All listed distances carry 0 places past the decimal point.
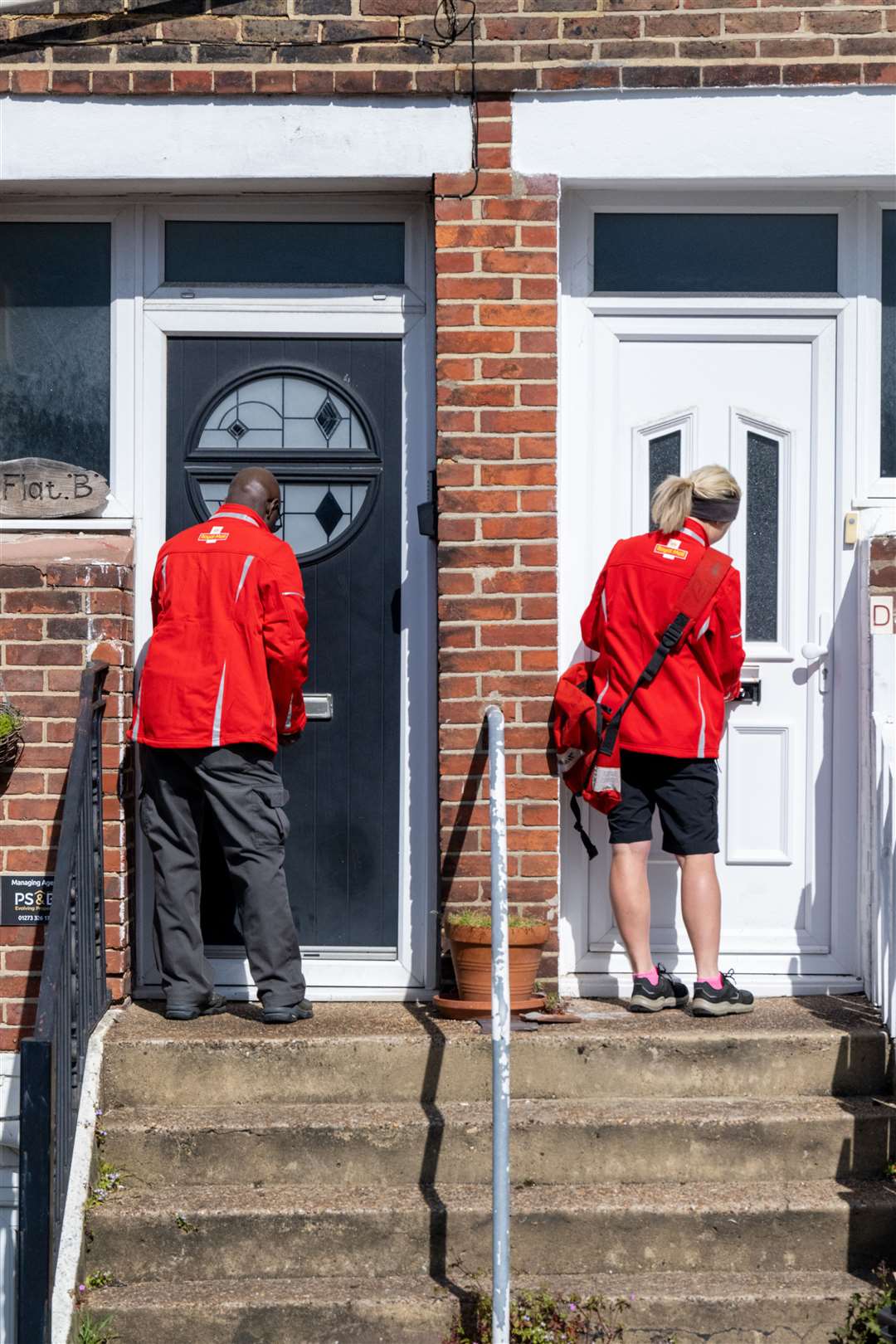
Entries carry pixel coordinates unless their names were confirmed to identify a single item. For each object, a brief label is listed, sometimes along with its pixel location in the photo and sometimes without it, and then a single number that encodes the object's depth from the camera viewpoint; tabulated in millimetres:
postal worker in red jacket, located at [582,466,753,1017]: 10016
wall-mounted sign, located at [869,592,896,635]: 10516
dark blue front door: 10937
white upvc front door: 10883
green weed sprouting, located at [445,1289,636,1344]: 8133
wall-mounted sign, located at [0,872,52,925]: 10195
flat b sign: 10758
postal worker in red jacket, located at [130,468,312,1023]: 9828
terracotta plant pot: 9875
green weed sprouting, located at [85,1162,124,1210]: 8844
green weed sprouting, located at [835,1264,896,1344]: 8172
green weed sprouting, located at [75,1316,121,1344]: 8242
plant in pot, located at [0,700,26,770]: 9937
